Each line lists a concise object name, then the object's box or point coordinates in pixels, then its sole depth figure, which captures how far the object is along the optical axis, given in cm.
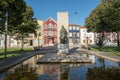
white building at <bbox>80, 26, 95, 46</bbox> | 4203
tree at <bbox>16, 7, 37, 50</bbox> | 1759
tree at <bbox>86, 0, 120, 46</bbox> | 1303
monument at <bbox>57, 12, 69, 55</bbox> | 1210
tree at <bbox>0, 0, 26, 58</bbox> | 962
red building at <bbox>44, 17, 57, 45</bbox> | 3507
